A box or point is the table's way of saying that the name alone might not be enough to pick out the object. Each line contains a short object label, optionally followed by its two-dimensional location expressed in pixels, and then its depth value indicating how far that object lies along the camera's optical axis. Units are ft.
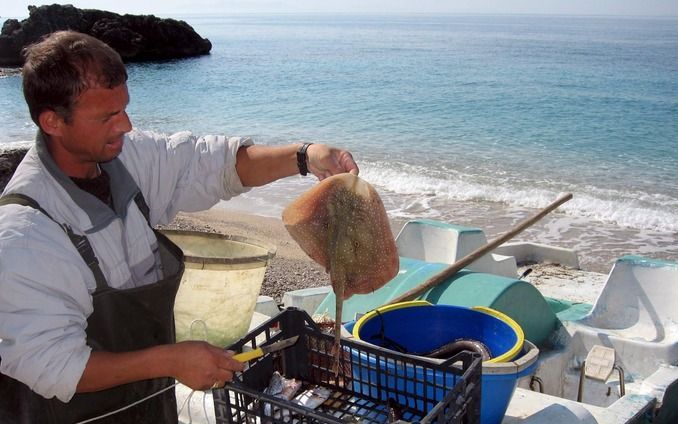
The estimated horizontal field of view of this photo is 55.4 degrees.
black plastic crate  7.14
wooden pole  14.40
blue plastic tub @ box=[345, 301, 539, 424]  9.76
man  6.33
